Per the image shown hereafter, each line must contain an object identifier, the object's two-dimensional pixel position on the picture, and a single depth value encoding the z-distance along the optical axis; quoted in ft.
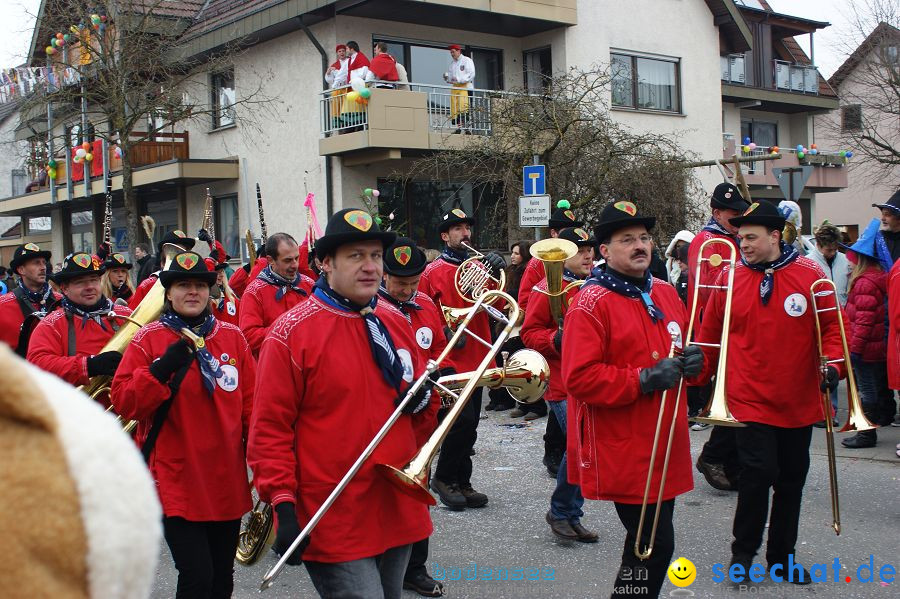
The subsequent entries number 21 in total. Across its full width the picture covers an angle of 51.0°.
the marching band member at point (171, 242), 27.62
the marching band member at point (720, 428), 23.76
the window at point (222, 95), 75.66
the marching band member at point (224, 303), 27.40
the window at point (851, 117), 99.30
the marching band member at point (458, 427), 23.54
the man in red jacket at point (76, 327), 18.38
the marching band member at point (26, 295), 24.82
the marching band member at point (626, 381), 13.94
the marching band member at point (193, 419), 14.12
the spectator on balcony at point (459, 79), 65.16
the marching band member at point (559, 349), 20.74
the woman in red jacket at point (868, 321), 30.78
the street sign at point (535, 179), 42.32
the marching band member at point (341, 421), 11.35
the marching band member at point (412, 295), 20.45
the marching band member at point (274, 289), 24.27
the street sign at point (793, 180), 42.37
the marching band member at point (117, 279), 33.04
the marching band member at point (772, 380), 17.28
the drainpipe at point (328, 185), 65.16
